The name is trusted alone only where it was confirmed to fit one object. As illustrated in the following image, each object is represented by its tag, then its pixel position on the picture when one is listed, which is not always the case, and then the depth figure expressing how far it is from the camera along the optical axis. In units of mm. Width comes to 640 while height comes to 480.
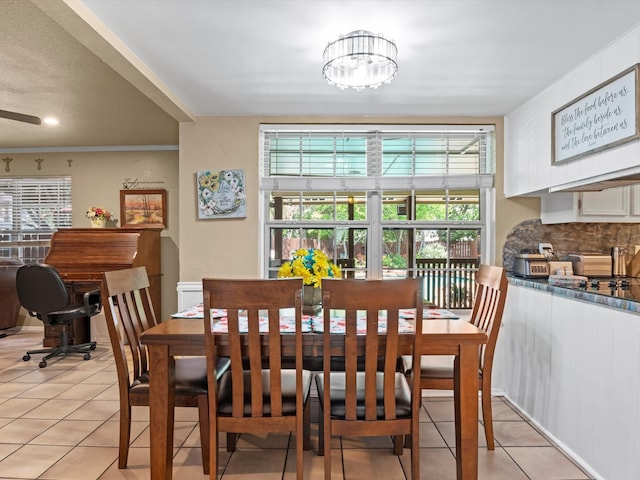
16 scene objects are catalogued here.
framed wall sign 2188
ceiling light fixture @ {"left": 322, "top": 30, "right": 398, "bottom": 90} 2115
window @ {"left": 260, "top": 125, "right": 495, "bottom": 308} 3852
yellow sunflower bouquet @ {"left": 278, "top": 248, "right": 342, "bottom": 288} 2453
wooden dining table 1984
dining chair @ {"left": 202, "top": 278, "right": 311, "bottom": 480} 1801
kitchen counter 1973
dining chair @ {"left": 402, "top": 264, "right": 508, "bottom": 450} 2348
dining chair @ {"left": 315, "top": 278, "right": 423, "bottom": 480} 1781
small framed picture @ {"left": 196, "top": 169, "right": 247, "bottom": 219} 3740
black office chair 4078
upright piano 4684
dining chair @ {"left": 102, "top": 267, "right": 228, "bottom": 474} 2141
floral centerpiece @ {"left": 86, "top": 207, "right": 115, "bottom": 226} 5266
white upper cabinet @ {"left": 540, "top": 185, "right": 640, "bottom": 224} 3143
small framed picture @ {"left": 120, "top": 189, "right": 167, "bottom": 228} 5469
